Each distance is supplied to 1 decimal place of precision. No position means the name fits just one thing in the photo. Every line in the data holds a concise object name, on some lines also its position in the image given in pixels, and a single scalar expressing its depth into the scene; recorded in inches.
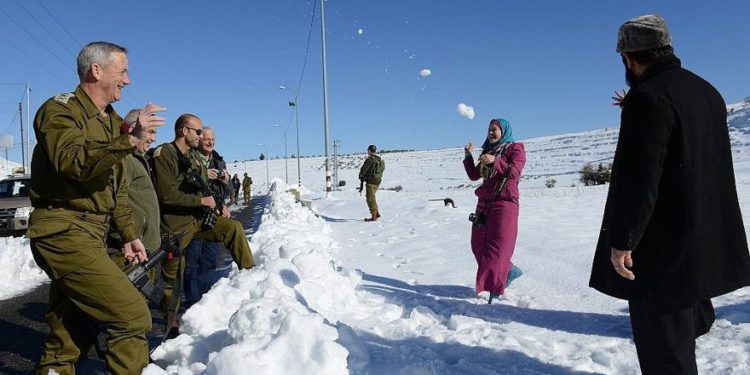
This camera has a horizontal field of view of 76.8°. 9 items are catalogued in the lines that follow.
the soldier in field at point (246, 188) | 931.3
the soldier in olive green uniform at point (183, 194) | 165.3
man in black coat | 76.5
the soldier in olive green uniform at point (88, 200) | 83.8
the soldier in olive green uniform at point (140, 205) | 133.4
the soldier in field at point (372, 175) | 458.3
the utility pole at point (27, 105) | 1581.9
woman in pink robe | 178.5
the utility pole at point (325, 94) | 800.9
